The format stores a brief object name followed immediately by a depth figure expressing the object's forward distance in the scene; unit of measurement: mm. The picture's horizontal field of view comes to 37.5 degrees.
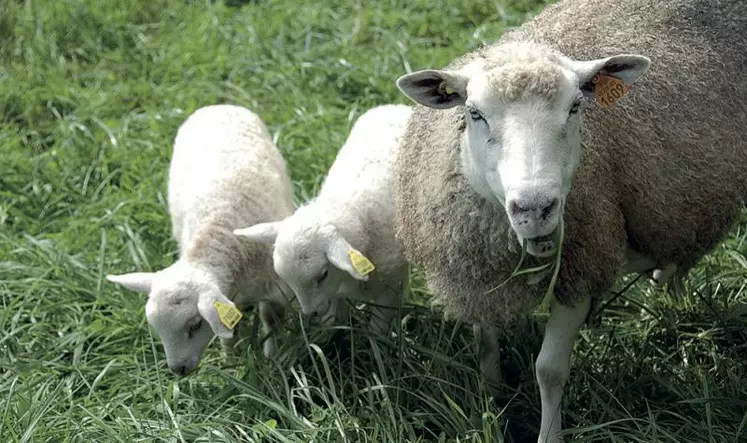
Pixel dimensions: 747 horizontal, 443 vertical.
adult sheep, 3707
